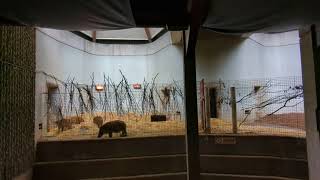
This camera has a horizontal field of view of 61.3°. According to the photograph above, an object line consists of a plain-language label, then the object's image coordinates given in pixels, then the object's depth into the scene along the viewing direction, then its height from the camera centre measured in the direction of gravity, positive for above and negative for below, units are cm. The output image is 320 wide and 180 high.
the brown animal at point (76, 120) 723 -32
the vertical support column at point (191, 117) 411 -17
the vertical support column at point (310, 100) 399 +5
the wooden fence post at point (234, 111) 642 -14
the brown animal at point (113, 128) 607 -46
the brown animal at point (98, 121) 690 -34
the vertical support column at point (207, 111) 650 -14
